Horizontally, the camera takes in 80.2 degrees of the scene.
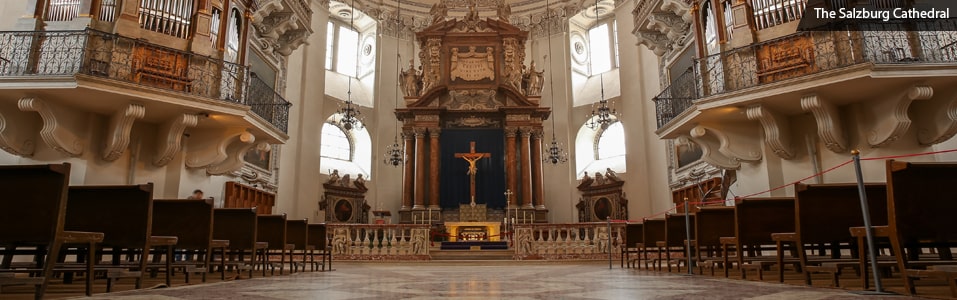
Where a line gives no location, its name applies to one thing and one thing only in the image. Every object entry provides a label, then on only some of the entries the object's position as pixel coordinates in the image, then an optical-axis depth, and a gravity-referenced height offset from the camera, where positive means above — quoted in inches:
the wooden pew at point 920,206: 121.6 +8.1
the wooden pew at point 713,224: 231.1 +8.8
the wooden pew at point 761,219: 190.2 +8.8
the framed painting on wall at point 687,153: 521.7 +86.5
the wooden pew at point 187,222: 194.4 +9.5
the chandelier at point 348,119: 534.5 +122.1
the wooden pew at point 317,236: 329.4 +7.6
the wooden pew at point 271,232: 276.3 +8.4
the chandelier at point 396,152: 613.2 +117.5
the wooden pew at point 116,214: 151.3 +9.8
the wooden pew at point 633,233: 341.2 +8.1
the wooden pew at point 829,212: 155.0 +9.0
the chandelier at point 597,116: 698.2 +162.9
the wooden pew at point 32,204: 120.3 +10.0
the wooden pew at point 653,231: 306.0 +8.3
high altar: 699.4 +160.5
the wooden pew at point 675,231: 274.2 +7.3
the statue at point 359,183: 691.4 +79.0
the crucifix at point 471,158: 696.4 +109.3
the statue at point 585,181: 696.4 +80.1
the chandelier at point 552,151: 624.7 +117.4
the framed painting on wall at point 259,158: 509.7 +83.4
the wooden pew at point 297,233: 304.2 +8.7
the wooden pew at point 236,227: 229.9 +9.1
